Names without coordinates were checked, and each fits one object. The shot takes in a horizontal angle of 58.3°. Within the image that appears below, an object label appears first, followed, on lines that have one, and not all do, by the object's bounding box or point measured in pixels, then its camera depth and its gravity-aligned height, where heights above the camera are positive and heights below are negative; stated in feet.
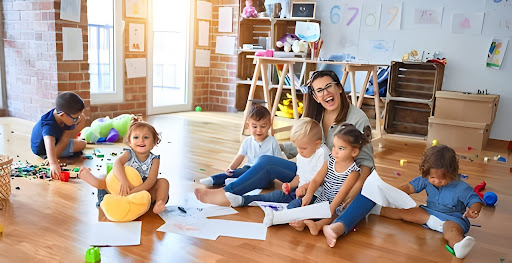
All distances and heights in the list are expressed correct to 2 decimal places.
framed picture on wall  16.34 +1.66
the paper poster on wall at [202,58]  18.30 -0.22
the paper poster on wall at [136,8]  15.21 +1.36
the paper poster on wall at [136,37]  15.39 +0.39
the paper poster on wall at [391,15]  15.12 +1.51
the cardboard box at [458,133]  12.80 -1.92
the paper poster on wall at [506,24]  13.44 +1.22
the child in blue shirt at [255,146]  8.05 -1.62
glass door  16.57 -0.20
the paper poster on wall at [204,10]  17.83 +1.64
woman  7.14 -1.12
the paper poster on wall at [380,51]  15.46 +0.33
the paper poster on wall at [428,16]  14.48 +1.48
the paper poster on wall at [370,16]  15.51 +1.48
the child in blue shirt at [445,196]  6.18 -1.82
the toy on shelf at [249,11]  17.11 +1.60
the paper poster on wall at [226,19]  17.85 +1.33
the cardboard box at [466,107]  12.89 -1.18
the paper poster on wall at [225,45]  18.07 +0.32
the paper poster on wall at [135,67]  15.51 -0.61
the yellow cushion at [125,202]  6.23 -2.07
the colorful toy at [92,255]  4.99 -2.24
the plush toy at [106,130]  11.42 -2.07
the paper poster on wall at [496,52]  13.58 +0.41
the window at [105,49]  14.55 -0.05
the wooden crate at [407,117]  15.05 -1.81
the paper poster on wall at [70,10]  12.62 +0.99
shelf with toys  16.69 +0.61
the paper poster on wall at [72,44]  12.83 +0.06
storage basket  6.66 -1.96
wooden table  12.49 -0.53
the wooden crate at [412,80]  14.74 -0.57
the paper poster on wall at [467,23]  13.89 +1.26
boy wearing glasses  8.71 -1.66
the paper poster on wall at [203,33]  18.11 +0.76
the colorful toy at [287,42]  16.57 +0.51
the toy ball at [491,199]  7.91 -2.26
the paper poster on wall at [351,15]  15.85 +1.52
